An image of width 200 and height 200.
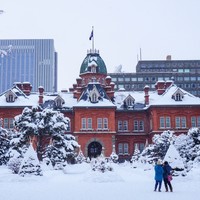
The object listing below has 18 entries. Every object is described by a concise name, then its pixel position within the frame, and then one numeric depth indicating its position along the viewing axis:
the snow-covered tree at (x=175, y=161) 21.52
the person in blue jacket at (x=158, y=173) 15.38
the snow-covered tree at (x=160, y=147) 32.88
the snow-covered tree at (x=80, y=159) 39.25
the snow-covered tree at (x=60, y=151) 31.27
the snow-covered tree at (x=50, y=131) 31.44
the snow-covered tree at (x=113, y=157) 42.75
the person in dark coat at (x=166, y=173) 15.48
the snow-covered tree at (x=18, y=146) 29.43
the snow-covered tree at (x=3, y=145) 32.88
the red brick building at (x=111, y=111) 46.81
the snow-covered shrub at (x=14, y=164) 25.08
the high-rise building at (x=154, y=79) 103.50
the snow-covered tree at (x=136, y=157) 40.99
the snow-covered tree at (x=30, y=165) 21.25
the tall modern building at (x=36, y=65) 134.75
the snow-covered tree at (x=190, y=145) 30.88
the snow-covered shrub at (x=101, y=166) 22.78
